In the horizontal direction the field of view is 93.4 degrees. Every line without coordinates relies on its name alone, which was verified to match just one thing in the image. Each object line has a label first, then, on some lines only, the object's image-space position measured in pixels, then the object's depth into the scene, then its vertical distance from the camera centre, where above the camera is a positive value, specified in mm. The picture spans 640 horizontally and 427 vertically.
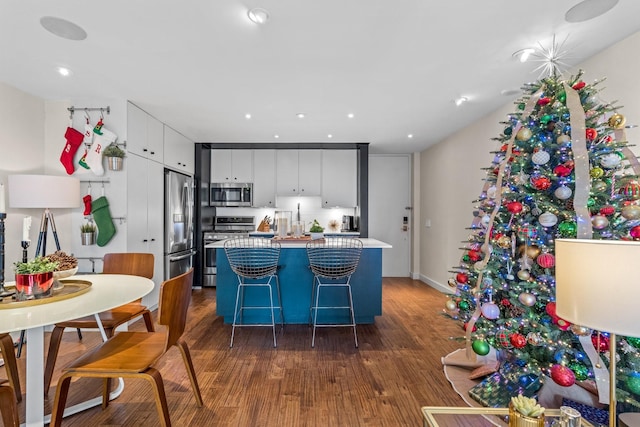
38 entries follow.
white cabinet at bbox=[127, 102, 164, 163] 3324 +972
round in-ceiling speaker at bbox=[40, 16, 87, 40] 1921 +1242
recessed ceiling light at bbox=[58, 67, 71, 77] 2553 +1245
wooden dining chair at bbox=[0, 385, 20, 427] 1243 -797
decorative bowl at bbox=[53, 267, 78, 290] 1696 -360
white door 5930 +189
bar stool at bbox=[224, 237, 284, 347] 2836 -474
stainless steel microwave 5199 +399
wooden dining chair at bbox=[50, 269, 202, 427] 1396 -706
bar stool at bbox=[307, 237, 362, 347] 2861 -422
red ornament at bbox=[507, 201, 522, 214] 1756 +59
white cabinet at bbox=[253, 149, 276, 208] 5203 +677
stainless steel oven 4996 -364
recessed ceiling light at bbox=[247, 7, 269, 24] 1789 +1215
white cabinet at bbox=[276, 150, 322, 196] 5211 +750
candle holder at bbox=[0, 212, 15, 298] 1529 -243
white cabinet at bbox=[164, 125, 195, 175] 4125 +951
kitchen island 3203 -744
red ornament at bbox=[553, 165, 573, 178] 1627 +255
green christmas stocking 3166 -45
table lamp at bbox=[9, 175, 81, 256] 2635 +196
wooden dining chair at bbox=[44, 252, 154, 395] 1908 -680
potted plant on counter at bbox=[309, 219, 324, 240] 3404 -181
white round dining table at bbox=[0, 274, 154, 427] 1206 -419
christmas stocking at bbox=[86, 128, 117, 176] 3160 +704
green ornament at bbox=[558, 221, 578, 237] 1593 -60
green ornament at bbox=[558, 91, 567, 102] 1690 +684
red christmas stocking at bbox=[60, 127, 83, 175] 3162 +723
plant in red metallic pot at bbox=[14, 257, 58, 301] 1461 -315
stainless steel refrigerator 4090 -112
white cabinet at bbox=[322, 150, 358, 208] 5188 +714
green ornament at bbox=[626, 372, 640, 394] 1437 -791
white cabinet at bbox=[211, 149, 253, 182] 5203 +885
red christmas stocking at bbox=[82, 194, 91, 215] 3168 +122
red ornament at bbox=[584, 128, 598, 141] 1595 +444
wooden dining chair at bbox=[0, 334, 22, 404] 1743 -836
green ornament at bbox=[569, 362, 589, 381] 1523 -777
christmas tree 1533 -26
